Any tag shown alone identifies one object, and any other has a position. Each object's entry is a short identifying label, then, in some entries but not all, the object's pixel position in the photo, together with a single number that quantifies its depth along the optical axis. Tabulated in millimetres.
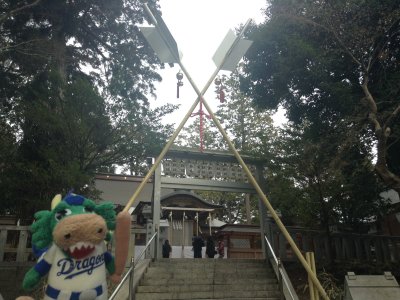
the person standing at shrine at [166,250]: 13682
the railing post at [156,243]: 9811
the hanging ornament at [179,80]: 6598
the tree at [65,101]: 7883
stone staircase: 7332
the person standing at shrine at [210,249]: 14070
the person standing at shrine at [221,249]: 15672
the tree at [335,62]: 9000
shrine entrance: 10859
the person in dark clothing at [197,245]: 14037
